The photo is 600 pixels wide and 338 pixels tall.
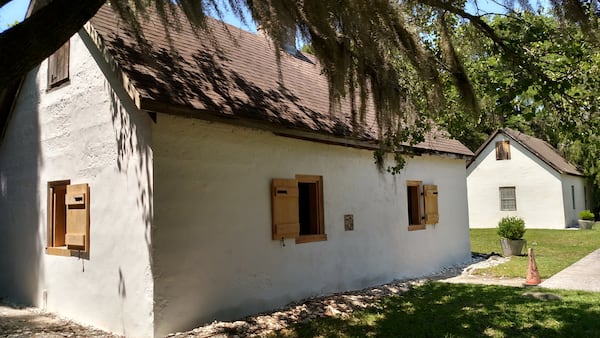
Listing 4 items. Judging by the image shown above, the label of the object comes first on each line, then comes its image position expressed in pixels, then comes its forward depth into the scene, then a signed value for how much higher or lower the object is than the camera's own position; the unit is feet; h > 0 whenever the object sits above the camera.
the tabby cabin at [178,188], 20.36 +1.16
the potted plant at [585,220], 73.97 -3.31
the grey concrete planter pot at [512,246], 43.88 -4.09
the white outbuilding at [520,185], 75.77 +2.60
